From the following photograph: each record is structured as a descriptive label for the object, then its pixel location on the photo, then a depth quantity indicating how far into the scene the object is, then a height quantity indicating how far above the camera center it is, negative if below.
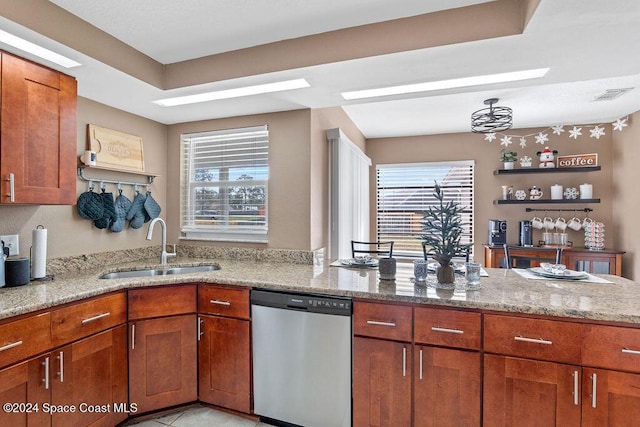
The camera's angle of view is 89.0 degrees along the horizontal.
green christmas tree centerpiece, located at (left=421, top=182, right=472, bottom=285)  1.94 -0.14
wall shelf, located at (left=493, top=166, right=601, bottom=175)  4.24 +0.60
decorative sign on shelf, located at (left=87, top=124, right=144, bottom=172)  2.60 +0.54
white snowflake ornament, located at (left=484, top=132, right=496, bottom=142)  4.59 +1.10
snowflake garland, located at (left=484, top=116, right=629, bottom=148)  3.91 +1.08
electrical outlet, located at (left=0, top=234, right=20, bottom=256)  2.08 -0.20
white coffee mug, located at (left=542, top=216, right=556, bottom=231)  4.31 -0.11
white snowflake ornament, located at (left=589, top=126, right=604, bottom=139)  3.92 +1.03
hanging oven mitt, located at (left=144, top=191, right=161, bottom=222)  3.06 +0.04
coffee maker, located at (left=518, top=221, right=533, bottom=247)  4.40 -0.25
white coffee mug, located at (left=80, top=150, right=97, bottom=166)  2.46 +0.41
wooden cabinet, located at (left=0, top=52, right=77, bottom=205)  1.79 +0.46
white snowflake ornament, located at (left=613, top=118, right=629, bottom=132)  3.79 +1.07
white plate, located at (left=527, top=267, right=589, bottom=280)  2.13 -0.40
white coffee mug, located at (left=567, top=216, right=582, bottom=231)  4.22 -0.12
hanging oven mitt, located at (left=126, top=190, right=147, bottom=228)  2.93 +0.01
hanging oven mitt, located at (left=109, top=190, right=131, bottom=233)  2.75 +0.01
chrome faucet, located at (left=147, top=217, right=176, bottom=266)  2.81 -0.34
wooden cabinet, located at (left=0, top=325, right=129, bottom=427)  1.53 -0.92
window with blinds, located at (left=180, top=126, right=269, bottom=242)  3.04 +0.28
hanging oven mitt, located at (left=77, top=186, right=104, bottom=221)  2.52 +0.06
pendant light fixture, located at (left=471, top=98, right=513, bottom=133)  3.24 +0.96
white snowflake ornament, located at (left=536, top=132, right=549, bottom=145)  4.36 +1.04
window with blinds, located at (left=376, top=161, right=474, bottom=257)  4.84 +0.29
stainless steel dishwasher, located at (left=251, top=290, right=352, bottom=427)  1.90 -0.88
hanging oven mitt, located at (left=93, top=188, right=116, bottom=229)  2.64 +0.00
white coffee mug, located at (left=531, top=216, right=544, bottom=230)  4.40 -0.11
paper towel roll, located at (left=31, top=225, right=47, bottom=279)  2.10 -0.26
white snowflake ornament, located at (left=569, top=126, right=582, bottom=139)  4.07 +1.05
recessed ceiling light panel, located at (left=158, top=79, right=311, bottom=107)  2.34 +0.93
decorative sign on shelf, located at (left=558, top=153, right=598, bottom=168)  4.27 +0.72
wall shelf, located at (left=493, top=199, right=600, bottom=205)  4.20 +0.18
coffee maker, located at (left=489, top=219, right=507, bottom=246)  4.47 -0.24
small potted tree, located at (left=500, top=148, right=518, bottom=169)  4.49 +0.78
